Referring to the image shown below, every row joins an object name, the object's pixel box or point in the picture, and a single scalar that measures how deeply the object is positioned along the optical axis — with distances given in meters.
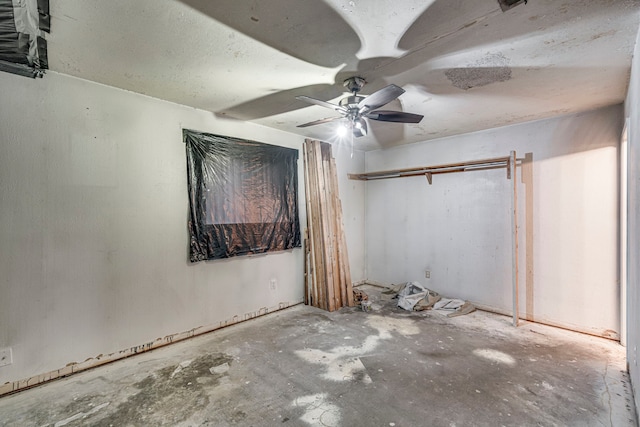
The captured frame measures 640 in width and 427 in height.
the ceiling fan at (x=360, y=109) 2.29
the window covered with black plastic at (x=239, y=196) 3.15
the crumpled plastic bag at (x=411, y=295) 3.98
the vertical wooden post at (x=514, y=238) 3.39
